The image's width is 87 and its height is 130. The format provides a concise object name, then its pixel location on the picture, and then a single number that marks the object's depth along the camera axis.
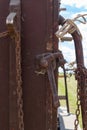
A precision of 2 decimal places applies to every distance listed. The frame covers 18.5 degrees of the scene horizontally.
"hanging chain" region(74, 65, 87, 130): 1.48
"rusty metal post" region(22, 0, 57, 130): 1.47
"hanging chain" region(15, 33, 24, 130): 1.37
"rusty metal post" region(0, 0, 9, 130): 1.48
